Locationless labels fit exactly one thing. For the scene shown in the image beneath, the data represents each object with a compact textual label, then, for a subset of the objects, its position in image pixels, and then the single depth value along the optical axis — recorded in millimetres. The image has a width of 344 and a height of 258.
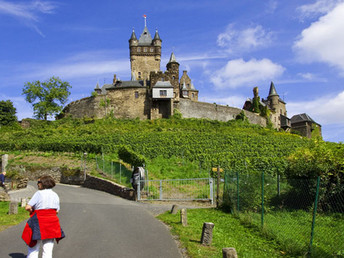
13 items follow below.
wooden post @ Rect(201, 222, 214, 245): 8078
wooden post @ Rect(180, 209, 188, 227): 10453
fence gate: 17203
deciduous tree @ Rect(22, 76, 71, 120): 57188
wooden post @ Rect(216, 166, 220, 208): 14931
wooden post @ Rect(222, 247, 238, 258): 5777
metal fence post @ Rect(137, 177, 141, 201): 17094
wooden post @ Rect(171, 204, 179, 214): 12927
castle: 54688
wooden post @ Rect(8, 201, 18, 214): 12672
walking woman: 5570
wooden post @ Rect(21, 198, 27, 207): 14524
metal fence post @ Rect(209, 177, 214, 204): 16391
